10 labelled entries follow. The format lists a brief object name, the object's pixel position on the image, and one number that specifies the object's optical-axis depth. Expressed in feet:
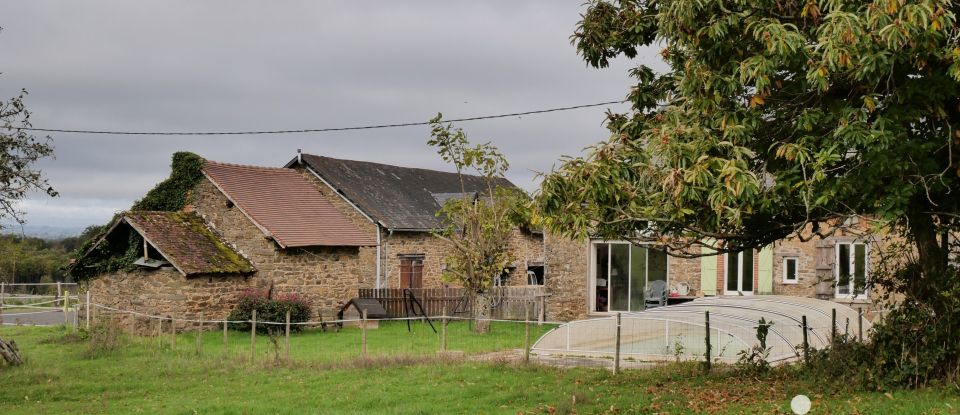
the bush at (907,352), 40.81
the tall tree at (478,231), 90.94
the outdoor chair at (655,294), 92.16
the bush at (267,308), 88.89
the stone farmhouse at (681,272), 87.71
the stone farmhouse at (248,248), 89.81
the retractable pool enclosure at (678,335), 59.57
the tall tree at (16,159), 56.65
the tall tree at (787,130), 33.53
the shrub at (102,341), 68.59
